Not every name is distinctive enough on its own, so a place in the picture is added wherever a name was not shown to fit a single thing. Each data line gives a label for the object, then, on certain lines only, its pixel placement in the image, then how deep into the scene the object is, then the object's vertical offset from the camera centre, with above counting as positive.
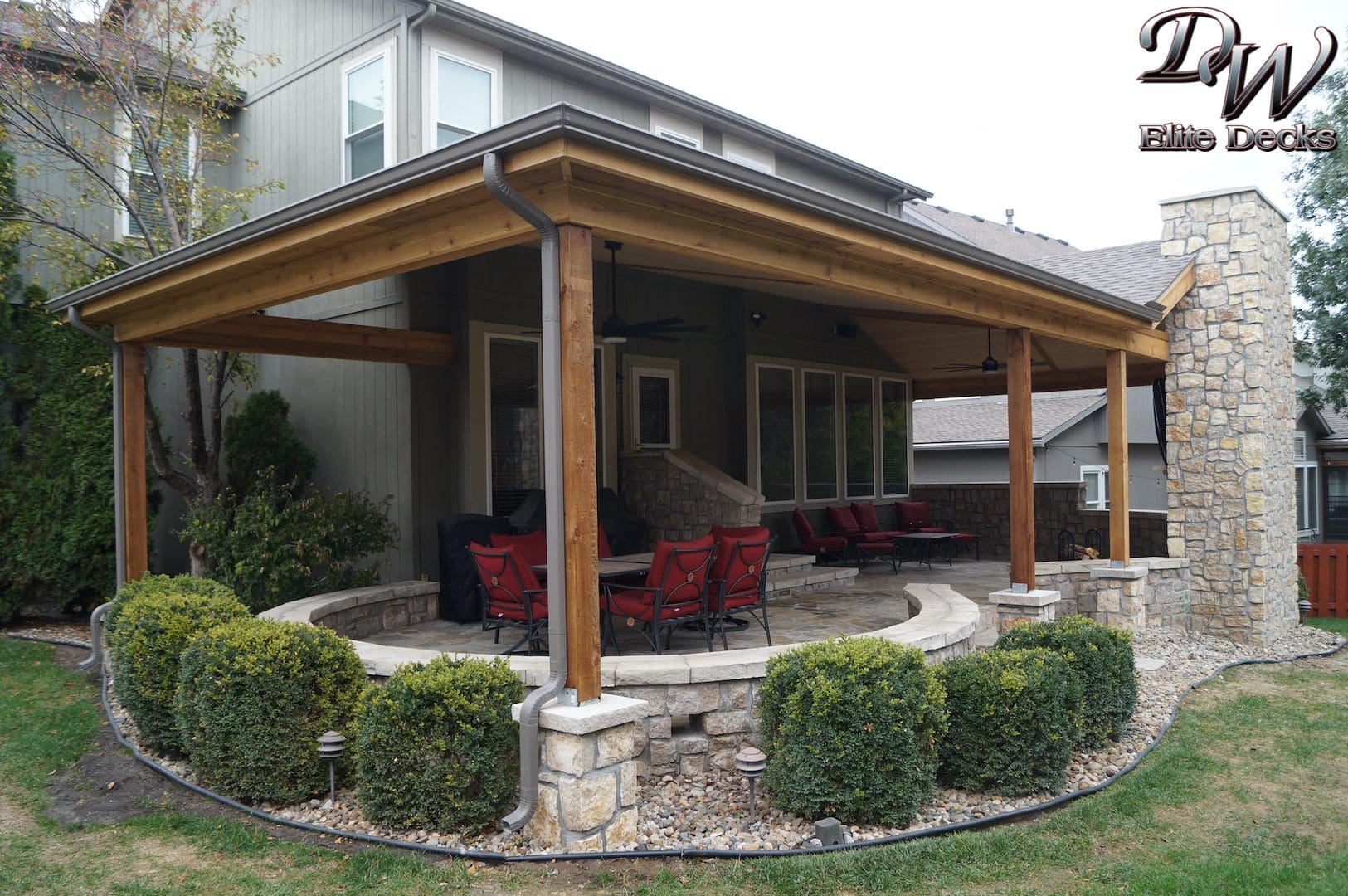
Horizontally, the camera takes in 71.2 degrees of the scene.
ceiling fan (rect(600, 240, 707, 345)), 8.34 +1.39
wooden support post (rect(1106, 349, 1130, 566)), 8.77 +0.14
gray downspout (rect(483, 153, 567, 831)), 3.92 -0.21
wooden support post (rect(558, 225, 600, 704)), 3.99 +0.03
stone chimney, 9.41 +0.54
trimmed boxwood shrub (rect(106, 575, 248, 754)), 5.21 -0.92
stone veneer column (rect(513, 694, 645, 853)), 3.84 -1.24
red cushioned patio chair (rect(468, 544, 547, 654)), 5.65 -0.68
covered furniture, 7.34 -0.65
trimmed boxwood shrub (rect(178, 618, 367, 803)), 4.48 -1.07
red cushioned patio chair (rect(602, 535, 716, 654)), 5.57 -0.69
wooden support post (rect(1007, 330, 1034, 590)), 7.30 +0.14
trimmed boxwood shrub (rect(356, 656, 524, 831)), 4.01 -1.17
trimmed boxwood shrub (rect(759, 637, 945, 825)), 4.16 -1.18
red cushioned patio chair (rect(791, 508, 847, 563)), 11.12 -0.76
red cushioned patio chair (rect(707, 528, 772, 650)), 6.06 -0.65
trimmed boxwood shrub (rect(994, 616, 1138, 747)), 5.45 -1.12
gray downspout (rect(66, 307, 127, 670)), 7.13 -0.11
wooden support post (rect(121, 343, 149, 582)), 7.22 +0.21
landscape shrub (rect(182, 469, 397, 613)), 7.56 -0.47
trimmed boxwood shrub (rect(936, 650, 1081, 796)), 4.55 -1.26
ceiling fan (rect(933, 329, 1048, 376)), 11.05 +1.31
